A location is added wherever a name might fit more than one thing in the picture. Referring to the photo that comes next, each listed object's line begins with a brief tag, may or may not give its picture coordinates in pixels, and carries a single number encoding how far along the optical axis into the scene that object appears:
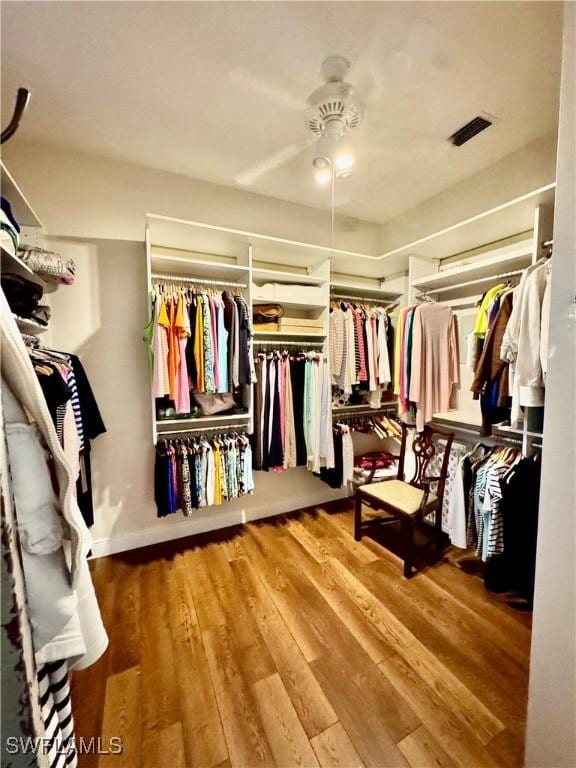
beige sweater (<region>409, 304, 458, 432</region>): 2.35
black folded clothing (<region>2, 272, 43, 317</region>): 1.34
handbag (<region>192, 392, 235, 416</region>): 2.21
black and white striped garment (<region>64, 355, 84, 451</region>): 1.58
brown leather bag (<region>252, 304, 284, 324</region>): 2.37
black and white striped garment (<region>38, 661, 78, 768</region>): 0.57
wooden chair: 1.96
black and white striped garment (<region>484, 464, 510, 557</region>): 1.78
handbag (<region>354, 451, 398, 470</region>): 2.79
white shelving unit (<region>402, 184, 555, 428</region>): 1.72
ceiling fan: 1.40
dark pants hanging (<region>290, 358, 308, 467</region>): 2.44
